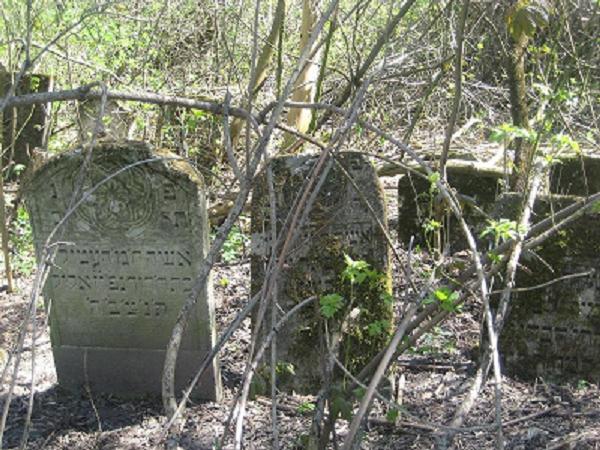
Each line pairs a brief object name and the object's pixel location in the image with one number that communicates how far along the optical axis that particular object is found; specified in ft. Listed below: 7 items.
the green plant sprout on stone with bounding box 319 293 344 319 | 10.76
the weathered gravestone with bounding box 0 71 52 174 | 24.32
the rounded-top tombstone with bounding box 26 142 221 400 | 13.24
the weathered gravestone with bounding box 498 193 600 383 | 13.58
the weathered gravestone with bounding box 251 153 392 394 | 13.42
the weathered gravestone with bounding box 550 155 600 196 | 19.70
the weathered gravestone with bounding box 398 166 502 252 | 20.43
